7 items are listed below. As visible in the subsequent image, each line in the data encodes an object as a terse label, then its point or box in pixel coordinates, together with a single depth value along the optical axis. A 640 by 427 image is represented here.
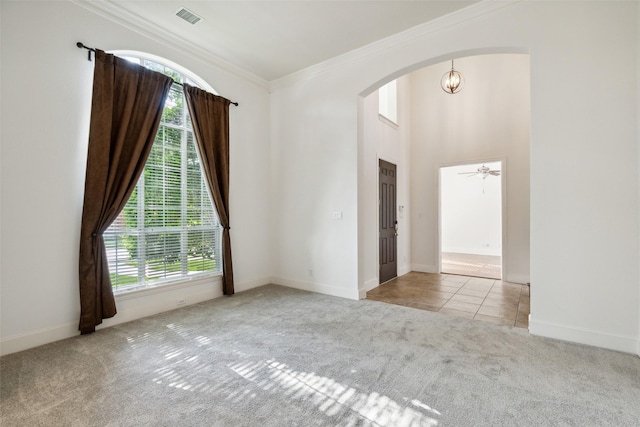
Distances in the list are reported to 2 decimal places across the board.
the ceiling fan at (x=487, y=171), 8.10
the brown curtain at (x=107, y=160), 2.96
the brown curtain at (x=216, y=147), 4.00
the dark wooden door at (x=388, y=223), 5.43
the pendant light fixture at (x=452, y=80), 5.14
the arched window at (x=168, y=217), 3.37
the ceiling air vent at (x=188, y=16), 3.27
